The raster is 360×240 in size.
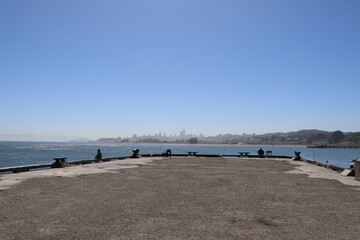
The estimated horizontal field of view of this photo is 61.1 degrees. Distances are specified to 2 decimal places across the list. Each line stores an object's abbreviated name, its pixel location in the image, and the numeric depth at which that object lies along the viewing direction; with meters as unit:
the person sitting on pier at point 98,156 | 30.27
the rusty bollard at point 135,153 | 35.56
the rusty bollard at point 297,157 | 33.47
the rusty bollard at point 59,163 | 22.38
